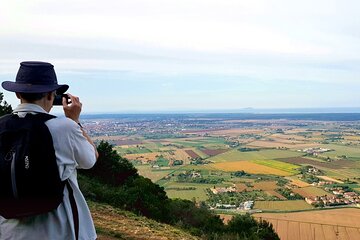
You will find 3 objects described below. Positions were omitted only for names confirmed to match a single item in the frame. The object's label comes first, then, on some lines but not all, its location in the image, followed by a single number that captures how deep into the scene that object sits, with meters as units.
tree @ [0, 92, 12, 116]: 14.20
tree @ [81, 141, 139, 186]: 13.68
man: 1.78
